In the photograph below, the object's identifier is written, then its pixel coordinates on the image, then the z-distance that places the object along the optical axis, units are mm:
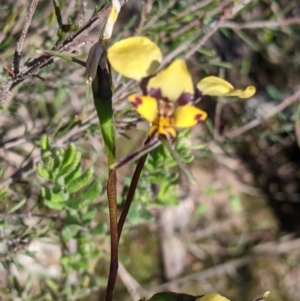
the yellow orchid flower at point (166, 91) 210
